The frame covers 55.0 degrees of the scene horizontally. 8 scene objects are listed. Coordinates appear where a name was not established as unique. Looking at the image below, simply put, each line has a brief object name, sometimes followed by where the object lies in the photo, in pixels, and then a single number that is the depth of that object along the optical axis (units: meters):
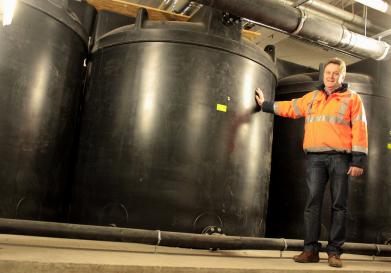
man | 2.88
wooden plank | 4.25
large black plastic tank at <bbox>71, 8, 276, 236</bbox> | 3.31
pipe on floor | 2.53
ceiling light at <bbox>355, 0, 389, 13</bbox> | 4.51
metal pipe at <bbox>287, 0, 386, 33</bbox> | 5.59
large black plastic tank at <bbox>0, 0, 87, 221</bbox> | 3.04
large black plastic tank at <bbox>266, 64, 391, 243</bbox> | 4.34
